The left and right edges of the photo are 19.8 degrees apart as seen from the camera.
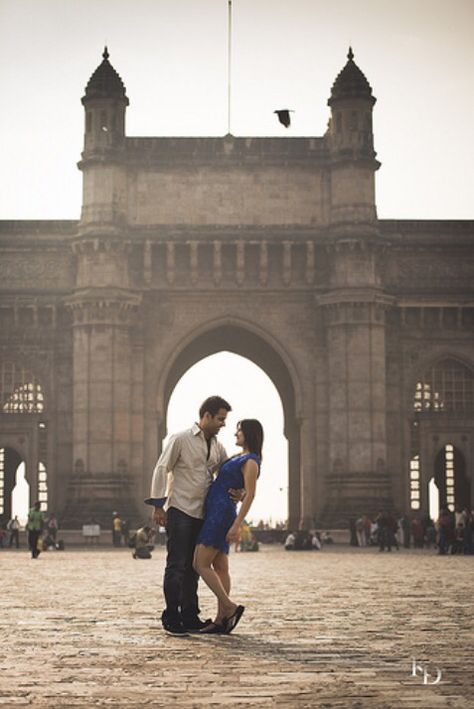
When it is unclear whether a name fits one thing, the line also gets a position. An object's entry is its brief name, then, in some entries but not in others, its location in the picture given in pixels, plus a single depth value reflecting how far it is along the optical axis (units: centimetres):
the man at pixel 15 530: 4644
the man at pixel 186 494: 1188
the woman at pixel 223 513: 1177
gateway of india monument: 4744
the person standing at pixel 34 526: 3519
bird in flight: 4779
